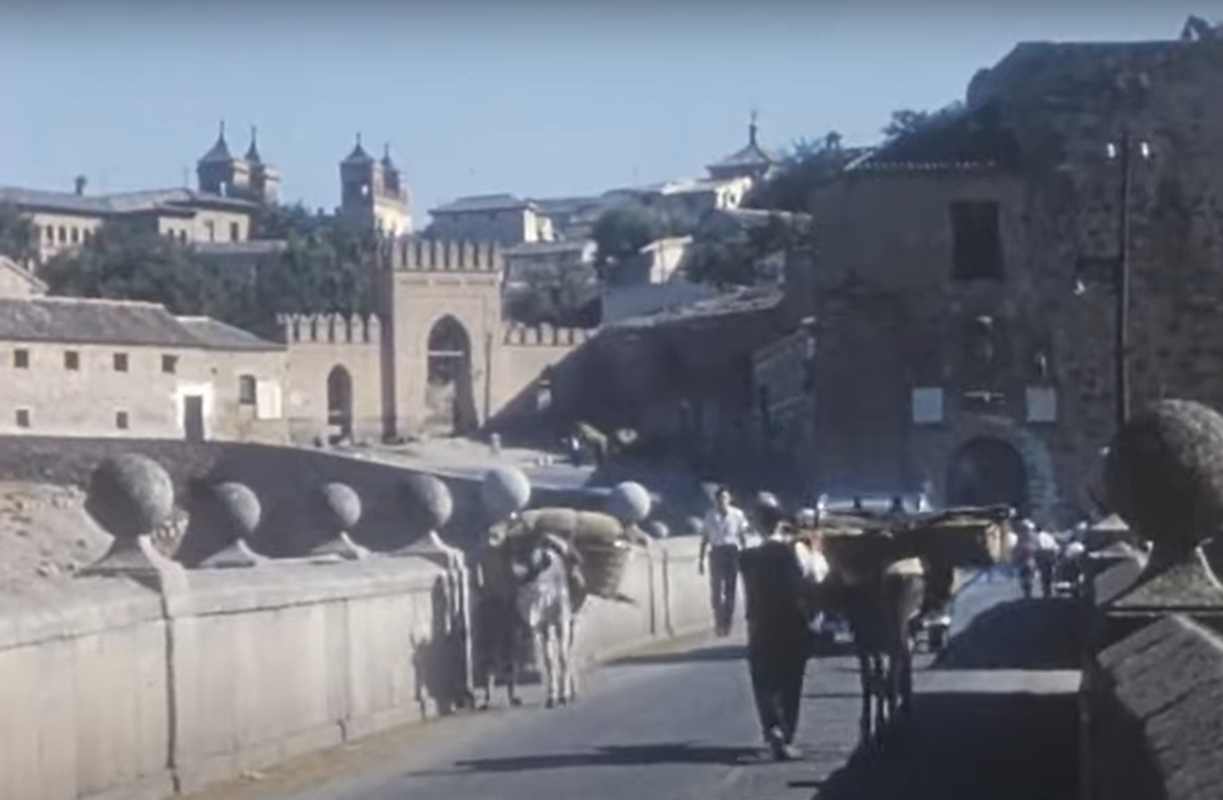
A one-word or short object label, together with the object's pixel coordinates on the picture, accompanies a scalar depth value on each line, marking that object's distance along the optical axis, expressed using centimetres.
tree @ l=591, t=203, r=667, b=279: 13488
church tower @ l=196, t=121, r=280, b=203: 18200
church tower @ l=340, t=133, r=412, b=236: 18412
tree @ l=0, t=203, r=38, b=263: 13711
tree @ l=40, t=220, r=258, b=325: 11200
